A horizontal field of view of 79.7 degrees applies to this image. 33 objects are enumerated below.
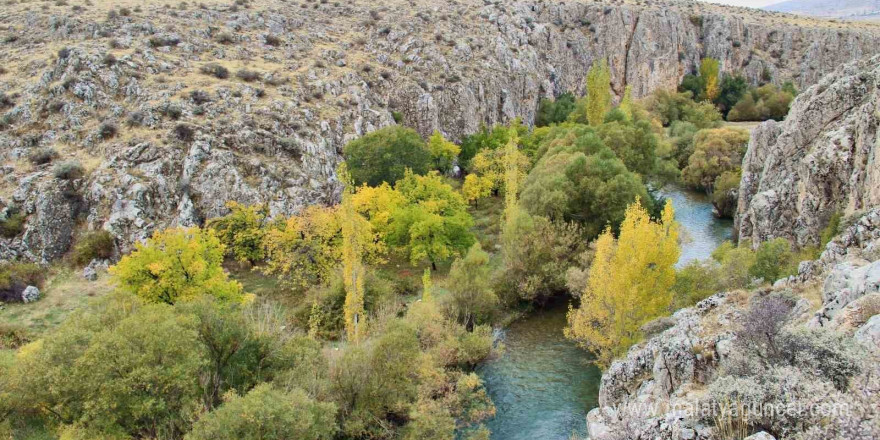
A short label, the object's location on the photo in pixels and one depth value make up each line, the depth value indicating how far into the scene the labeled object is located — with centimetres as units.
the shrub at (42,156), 4438
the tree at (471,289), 3425
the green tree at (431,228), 4334
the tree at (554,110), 8525
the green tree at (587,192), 4288
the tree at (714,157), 6253
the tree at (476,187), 5925
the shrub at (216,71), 5694
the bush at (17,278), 3559
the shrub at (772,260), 2664
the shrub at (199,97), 5203
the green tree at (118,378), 1825
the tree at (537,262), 3819
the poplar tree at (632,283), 2606
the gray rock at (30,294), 3575
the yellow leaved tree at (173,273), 3050
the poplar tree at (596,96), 7181
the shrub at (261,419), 1694
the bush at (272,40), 6850
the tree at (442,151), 6475
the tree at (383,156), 5444
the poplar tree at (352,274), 2955
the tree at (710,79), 9969
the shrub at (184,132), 4781
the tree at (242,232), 4334
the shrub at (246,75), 5778
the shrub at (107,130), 4684
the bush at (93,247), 4034
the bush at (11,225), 3966
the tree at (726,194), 5478
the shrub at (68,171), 4300
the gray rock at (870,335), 1134
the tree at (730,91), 9869
